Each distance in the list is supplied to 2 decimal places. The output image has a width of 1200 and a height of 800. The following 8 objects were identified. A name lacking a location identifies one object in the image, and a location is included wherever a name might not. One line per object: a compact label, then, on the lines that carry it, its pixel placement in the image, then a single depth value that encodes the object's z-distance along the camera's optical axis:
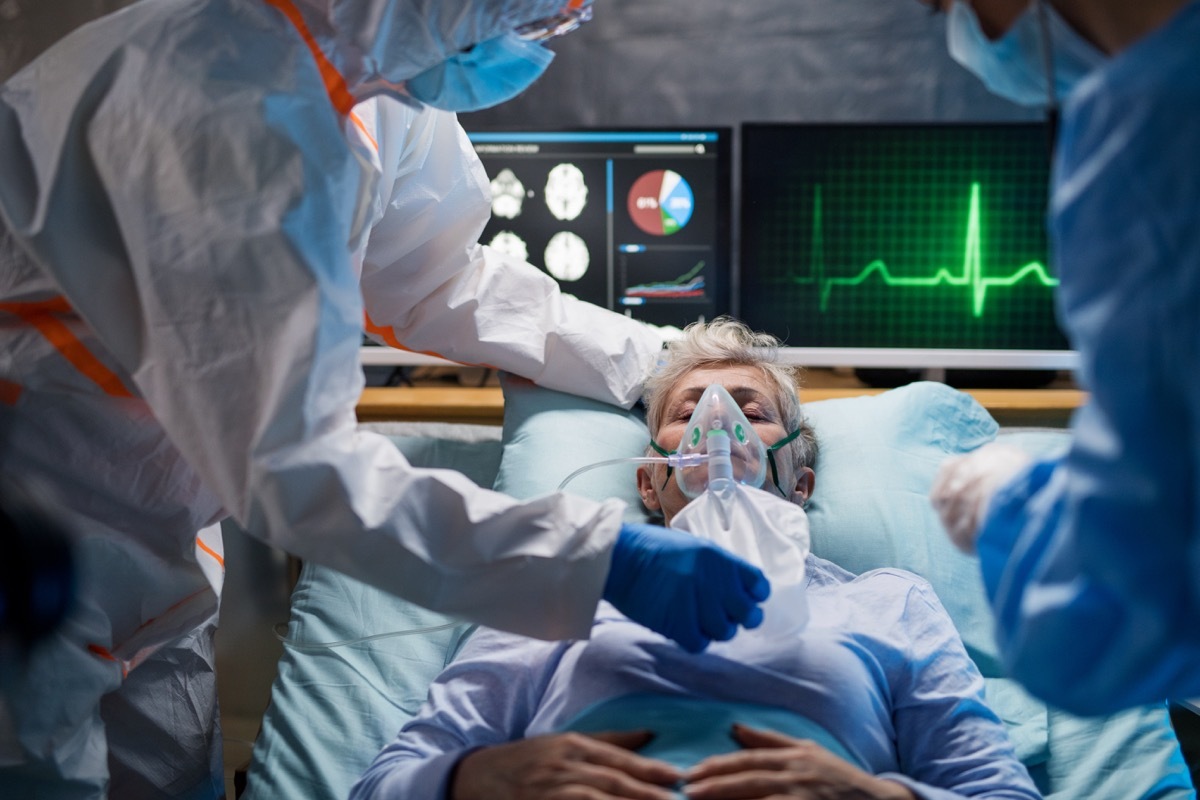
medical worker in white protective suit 1.21
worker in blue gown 0.87
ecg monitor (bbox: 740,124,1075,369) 2.75
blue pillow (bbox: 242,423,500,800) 1.82
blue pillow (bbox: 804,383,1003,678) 2.07
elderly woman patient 1.29
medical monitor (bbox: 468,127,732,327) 2.82
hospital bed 1.80
